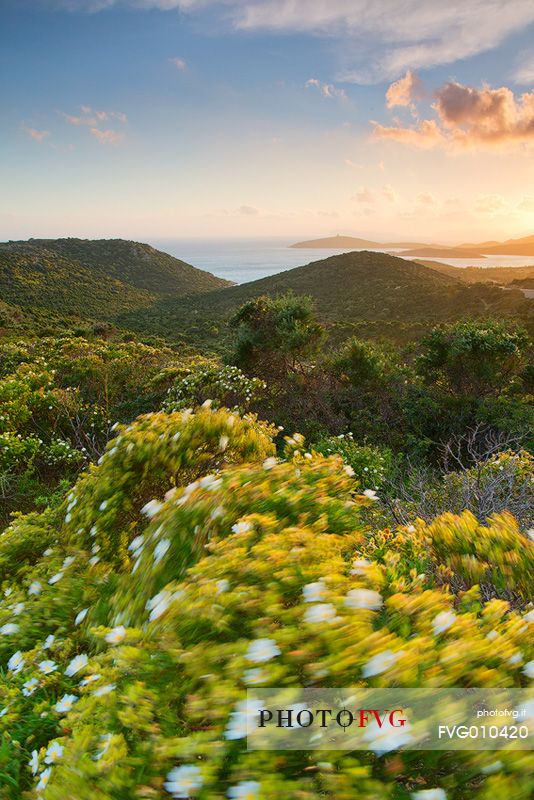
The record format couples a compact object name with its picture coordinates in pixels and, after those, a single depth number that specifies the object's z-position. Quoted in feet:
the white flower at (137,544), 9.73
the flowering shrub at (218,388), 41.04
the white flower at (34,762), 6.74
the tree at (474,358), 49.88
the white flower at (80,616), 9.45
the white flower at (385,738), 4.44
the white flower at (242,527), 8.13
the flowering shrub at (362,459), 27.91
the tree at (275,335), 52.16
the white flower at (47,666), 8.33
